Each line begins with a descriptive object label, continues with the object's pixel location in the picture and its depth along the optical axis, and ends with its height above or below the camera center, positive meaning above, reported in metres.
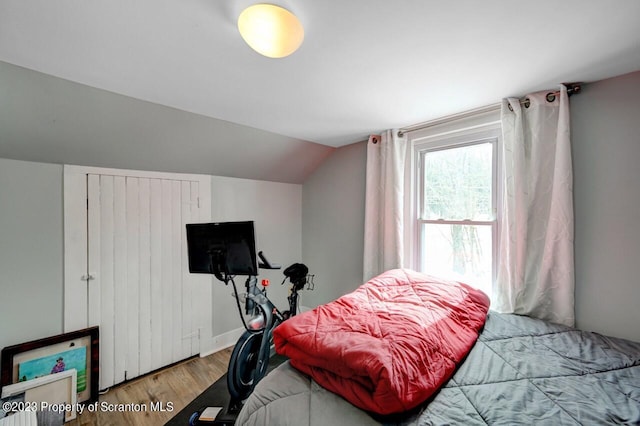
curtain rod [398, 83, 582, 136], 1.60 +0.84
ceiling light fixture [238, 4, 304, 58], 0.93 +0.75
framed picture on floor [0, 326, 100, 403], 1.68 -1.04
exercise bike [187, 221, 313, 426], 1.59 -0.59
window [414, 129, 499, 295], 2.05 +0.07
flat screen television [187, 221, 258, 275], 1.58 -0.21
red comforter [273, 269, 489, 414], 0.94 -0.60
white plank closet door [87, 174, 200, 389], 2.03 -0.51
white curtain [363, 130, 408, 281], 2.40 +0.12
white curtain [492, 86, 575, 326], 1.59 +0.02
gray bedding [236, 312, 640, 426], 0.90 -0.73
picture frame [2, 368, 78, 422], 1.63 -1.20
